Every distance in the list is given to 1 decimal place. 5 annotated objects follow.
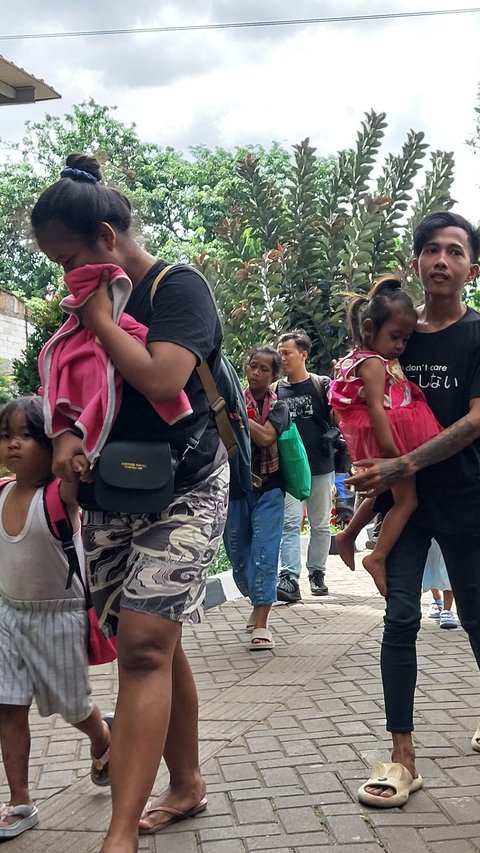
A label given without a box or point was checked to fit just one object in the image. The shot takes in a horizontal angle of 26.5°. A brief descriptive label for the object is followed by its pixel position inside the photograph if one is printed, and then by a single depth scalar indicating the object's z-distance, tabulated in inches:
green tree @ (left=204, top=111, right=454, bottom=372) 474.9
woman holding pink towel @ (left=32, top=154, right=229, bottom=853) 106.3
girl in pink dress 138.1
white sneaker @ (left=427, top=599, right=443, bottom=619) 276.5
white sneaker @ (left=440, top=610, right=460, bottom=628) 264.8
